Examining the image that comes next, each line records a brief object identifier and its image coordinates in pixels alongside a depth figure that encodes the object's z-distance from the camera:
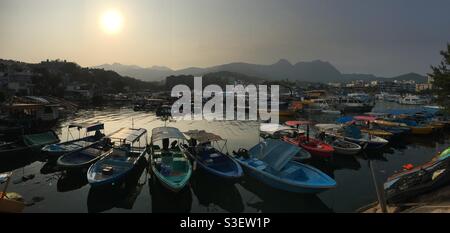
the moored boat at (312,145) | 21.23
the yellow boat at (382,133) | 29.06
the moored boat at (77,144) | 22.34
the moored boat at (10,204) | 11.26
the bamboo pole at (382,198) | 9.50
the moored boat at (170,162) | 15.03
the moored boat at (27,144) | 23.27
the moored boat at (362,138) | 25.12
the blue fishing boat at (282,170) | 14.53
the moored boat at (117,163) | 15.38
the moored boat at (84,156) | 18.27
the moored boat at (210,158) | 16.84
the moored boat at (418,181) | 12.03
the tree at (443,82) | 21.48
